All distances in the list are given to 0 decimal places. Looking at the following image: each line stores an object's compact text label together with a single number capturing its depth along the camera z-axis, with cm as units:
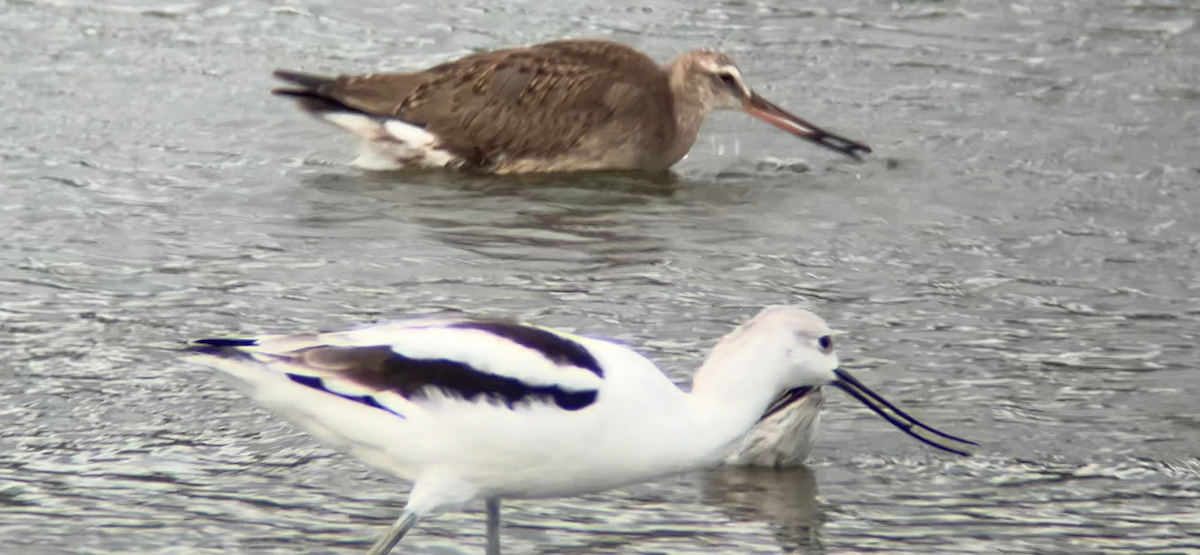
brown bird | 2153
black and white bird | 1020
